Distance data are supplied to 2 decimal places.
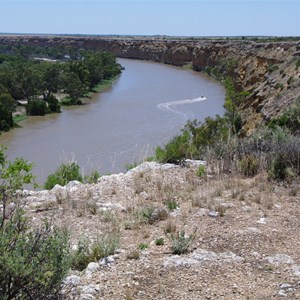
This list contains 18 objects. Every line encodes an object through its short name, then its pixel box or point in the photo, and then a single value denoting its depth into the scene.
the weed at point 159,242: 5.50
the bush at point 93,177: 8.96
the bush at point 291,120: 12.46
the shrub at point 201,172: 8.31
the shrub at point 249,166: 8.12
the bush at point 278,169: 7.80
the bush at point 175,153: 9.72
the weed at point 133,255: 5.08
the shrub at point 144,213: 6.27
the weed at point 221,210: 6.38
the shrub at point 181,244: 5.25
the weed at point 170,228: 5.85
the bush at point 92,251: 4.91
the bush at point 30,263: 3.44
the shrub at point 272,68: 30.38
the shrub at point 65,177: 10.15
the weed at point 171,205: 6.70
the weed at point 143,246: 5.40
